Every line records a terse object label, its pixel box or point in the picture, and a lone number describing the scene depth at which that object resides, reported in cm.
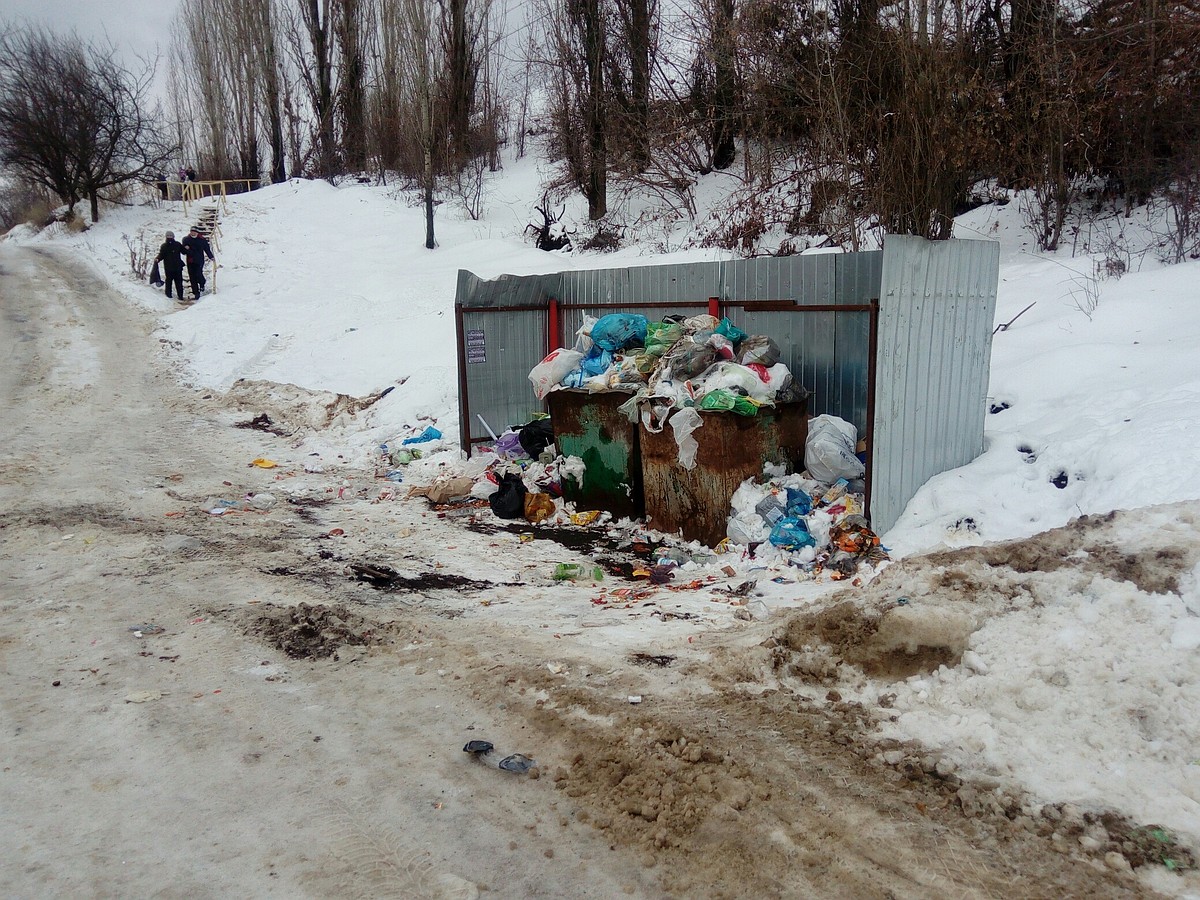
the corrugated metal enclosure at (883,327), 572
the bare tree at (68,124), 2572
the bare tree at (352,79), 3073
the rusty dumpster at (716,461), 620
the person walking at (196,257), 1827
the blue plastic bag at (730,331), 682
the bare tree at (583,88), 1930
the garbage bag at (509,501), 747
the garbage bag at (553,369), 775
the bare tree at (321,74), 3148
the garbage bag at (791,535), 578
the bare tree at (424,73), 2144
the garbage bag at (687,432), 627
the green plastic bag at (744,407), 607
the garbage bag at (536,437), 826
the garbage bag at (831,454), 618
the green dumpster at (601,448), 712
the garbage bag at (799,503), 604
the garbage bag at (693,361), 657
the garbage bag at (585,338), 789
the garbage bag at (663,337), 711
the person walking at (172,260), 1811
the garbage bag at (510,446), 862
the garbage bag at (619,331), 760
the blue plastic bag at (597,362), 759
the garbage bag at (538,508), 741
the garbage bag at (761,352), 641
